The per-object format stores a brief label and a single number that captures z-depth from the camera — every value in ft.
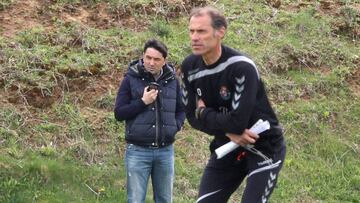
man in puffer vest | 34.45
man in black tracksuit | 27.55
